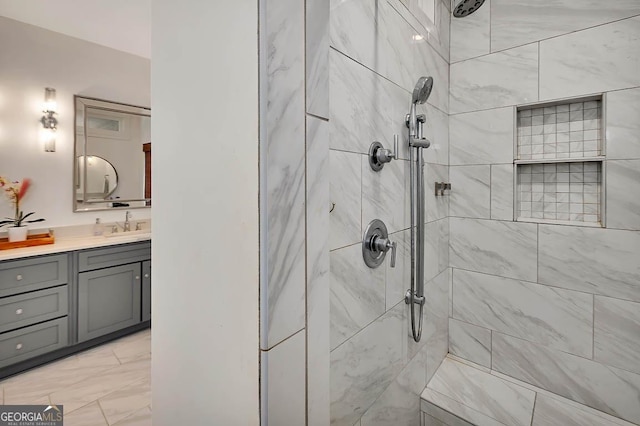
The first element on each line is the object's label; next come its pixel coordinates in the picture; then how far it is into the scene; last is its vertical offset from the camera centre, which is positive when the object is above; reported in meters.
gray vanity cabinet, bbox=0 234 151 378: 2.07 -0.67
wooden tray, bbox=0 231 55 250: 2.20 -0.24
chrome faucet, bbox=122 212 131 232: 3.01 -0.14
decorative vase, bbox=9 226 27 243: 2.24 -0.18
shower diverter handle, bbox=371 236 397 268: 1.09 -0.11
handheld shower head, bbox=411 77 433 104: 1.25 +0.51
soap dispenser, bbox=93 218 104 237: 2.80 -0.17
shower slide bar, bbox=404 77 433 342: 1.25 +0.07
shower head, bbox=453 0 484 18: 1.20 +0.83
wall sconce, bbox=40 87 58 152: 2.51 +0.75
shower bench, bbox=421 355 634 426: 1.40 -0.94
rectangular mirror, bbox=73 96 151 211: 2.71 +0.51
